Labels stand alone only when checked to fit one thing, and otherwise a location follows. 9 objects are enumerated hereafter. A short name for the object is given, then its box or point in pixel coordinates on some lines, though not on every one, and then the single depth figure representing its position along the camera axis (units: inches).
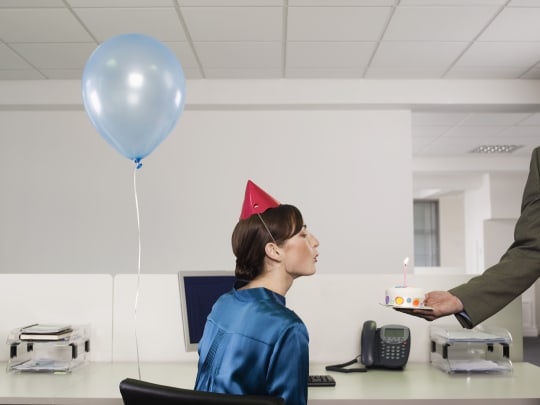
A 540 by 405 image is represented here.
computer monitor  89.7
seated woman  48.5
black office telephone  93.6
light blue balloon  87.4
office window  461.1
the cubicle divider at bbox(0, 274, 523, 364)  99.6
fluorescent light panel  290.2
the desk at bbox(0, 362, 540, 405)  76.9
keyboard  82.8
